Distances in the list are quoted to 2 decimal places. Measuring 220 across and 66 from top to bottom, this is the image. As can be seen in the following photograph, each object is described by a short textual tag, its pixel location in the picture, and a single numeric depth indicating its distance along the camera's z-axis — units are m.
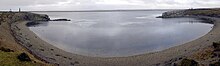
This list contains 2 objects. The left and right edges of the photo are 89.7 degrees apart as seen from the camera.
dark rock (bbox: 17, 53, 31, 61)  15.05
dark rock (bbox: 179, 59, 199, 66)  14.42
